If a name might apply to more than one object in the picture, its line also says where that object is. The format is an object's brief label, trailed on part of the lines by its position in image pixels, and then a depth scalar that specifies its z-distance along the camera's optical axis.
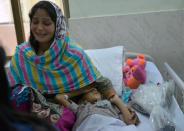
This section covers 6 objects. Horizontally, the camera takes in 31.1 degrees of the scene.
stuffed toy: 2.35
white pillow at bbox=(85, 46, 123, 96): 2.39
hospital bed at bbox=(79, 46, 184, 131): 2.41
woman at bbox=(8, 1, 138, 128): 2.01
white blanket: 1.62
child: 1.73
